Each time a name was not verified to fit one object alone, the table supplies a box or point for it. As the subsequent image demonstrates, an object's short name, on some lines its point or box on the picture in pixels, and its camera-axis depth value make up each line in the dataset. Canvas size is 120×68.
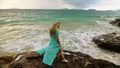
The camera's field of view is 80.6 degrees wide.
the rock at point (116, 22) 12.63
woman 2.41
